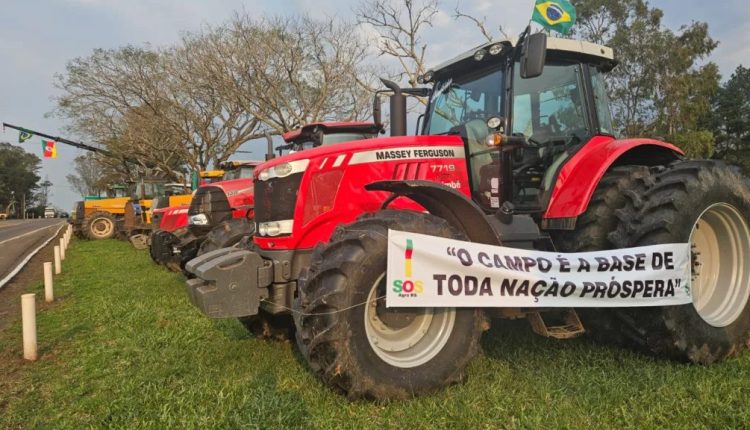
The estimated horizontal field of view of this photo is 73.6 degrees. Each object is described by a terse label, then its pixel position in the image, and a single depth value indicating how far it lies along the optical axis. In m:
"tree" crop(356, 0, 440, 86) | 21.54
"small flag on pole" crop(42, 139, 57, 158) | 28.97
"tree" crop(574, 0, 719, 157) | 27.36
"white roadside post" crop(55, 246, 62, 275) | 10.84
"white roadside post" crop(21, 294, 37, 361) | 4.89
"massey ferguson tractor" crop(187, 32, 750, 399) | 3.16
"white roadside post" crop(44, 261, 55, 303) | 7.79
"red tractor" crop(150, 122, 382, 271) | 8.27
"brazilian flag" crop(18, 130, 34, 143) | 28.42
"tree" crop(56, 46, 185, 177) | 26.94
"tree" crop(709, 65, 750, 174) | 37.38
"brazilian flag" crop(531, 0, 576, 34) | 4.97
